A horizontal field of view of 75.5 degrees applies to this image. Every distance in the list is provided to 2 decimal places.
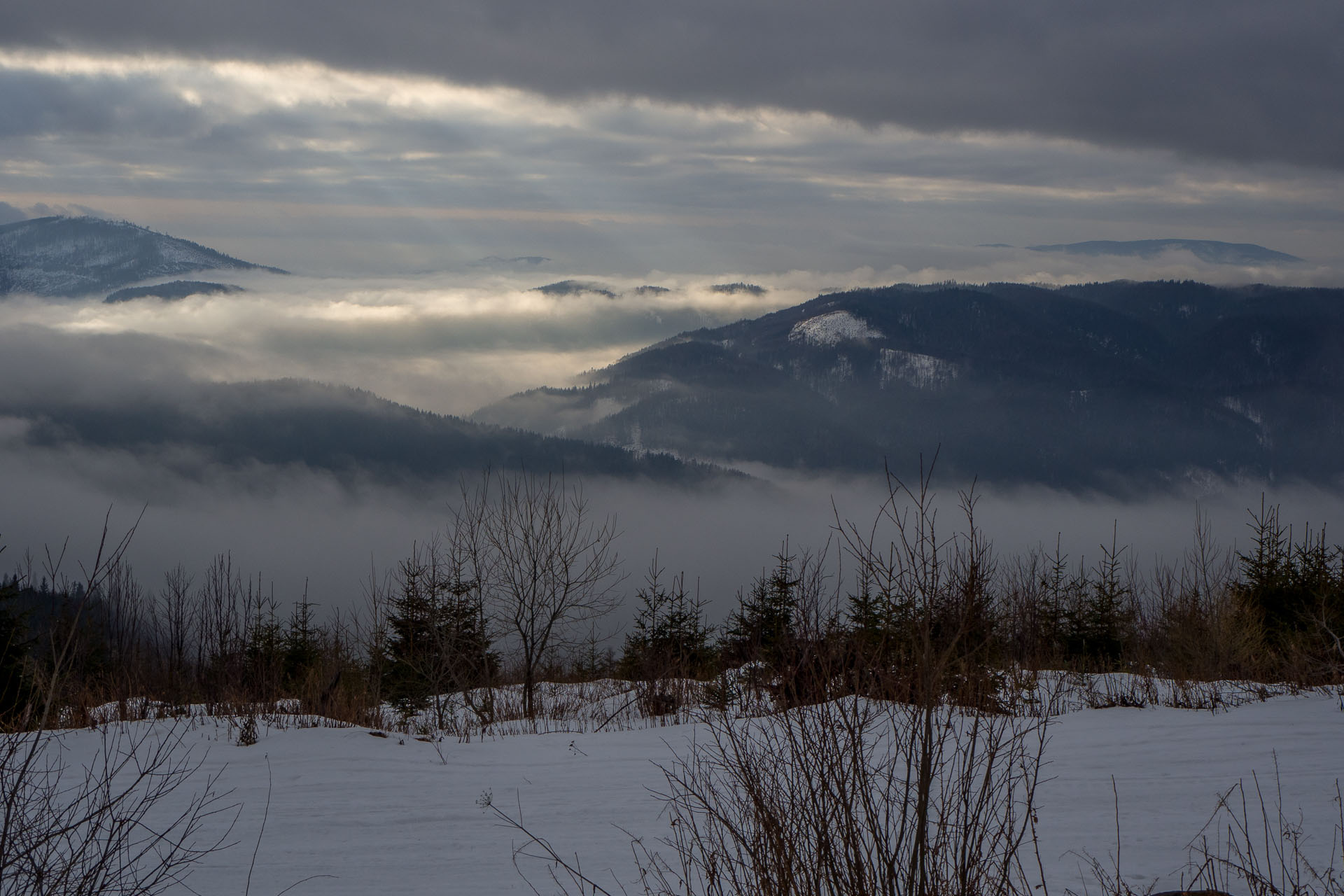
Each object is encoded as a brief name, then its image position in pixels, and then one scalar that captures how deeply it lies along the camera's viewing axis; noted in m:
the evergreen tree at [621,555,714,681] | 24.23
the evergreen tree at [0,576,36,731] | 17.41
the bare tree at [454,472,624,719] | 22.47
